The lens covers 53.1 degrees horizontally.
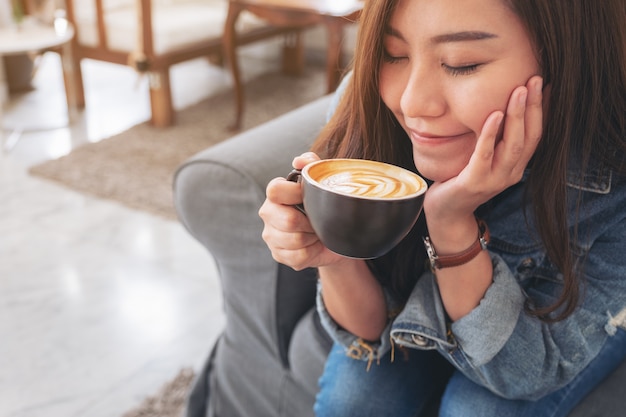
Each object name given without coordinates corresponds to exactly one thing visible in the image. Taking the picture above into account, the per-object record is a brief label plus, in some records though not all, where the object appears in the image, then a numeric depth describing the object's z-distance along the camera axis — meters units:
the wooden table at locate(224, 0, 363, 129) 2.62
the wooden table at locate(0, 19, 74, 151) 2.61
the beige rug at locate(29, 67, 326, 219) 2.37
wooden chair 2.87
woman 0.65
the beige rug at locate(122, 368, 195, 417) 1.39
